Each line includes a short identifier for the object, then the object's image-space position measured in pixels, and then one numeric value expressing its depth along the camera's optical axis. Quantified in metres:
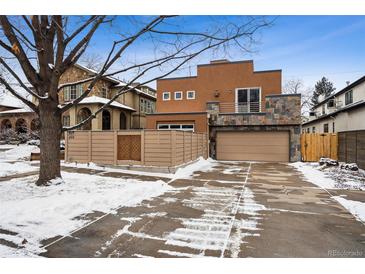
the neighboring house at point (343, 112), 12.41
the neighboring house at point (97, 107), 19.75
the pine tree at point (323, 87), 41.62
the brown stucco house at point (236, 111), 13.77
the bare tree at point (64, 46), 5.59
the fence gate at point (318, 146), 13.19
